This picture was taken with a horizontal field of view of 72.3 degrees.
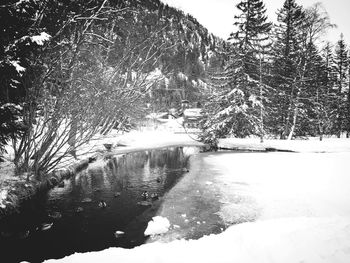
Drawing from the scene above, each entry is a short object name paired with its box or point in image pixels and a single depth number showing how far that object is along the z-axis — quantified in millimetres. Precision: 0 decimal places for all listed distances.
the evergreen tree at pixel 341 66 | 34469
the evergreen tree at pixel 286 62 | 26016
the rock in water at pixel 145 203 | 9150
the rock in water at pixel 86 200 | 9703
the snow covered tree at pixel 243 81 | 24703
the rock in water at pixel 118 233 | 6867
